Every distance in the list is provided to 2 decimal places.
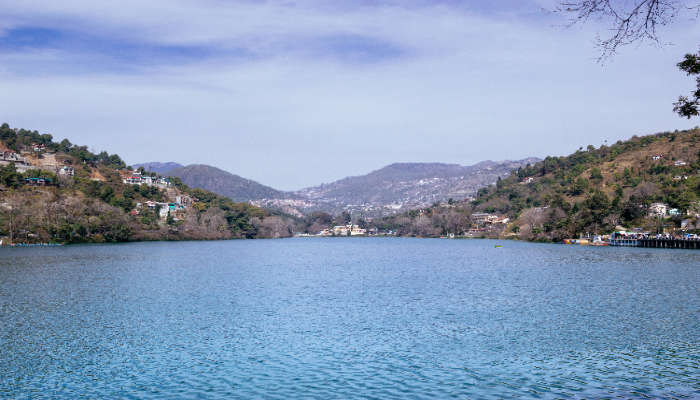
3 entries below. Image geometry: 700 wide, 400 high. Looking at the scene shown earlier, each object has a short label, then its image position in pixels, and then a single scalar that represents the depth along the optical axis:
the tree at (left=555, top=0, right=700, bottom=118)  13.12
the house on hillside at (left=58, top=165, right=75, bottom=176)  161.96
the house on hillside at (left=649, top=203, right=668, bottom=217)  124.56
